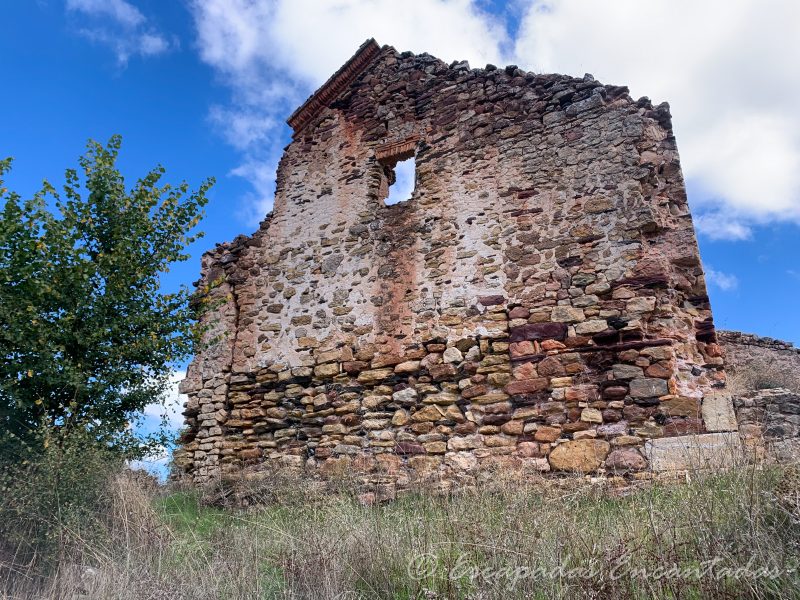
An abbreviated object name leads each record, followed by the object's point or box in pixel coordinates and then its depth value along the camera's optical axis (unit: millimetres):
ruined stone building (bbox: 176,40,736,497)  5754
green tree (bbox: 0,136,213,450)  5289
